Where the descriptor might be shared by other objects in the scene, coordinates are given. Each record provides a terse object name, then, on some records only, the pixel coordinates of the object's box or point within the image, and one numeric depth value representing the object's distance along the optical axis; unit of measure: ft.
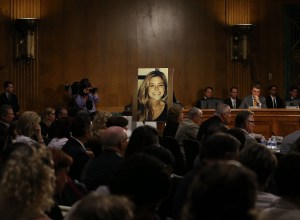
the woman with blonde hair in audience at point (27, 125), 24.22
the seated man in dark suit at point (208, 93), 49.52
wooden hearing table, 42.45
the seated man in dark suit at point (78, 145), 19.67
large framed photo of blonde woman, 33.73
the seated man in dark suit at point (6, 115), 30.89
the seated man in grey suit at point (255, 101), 45.21
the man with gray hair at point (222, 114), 30.73
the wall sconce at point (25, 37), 46.88
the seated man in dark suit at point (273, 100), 50.01
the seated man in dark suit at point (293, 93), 50.44
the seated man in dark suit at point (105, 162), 16.11
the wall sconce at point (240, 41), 50.88
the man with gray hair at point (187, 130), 30.83
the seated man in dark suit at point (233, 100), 47.98
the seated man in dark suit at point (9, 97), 44.93
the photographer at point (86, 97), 42.93
